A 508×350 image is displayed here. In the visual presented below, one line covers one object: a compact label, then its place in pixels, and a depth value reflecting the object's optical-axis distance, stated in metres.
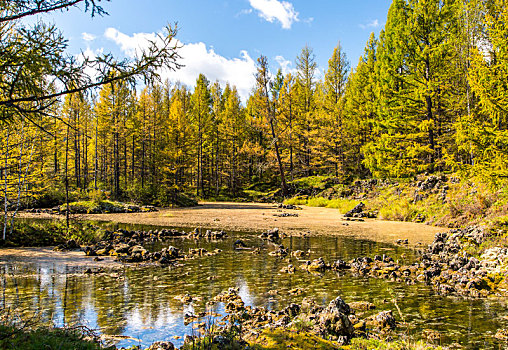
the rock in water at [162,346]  3.96
